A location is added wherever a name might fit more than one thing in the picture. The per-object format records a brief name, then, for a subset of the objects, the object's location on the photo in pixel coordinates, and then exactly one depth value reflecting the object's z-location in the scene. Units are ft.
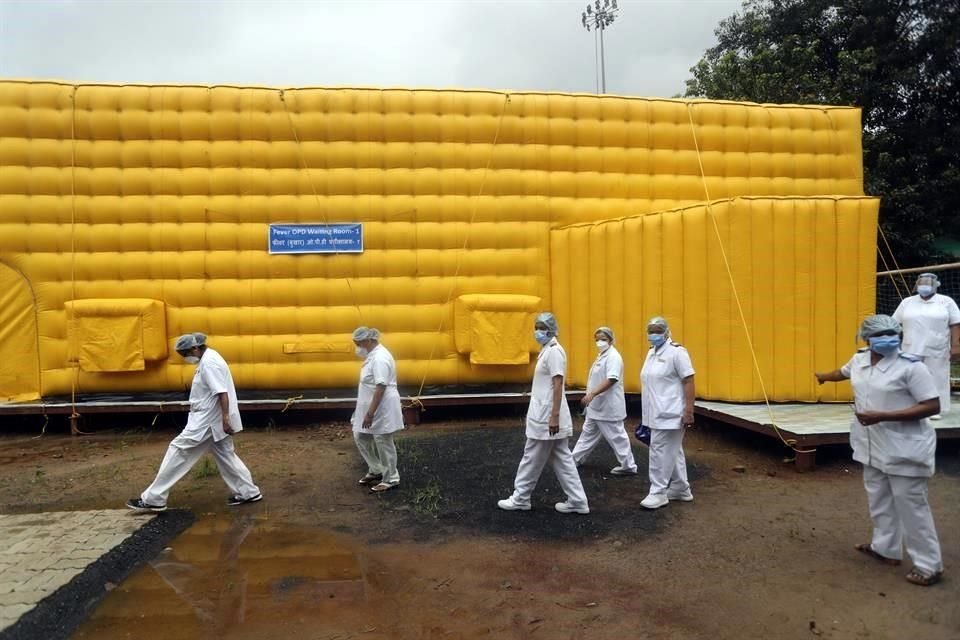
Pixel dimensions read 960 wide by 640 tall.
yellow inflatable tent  31.01
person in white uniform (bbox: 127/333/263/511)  19.47
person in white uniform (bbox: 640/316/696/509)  19.15
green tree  56.59
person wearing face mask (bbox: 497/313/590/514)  18.37
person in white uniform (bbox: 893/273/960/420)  23.56
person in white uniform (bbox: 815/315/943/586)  13.61
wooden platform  22.45
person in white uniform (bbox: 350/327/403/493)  21.35
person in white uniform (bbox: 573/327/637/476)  22.02
